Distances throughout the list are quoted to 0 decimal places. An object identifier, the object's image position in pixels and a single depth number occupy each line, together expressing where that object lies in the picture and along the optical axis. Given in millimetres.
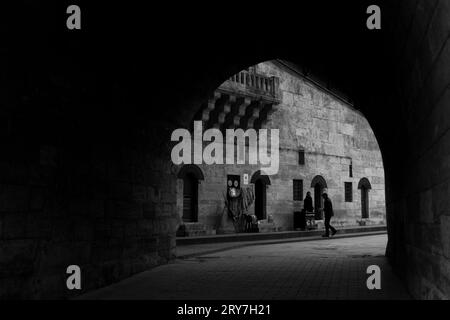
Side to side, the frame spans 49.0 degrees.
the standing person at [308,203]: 21609
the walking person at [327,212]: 18297
